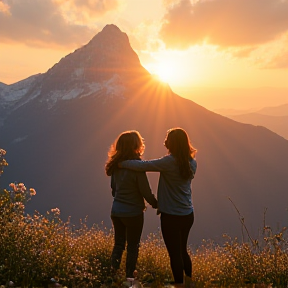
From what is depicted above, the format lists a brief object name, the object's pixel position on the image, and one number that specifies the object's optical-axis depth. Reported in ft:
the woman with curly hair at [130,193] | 19.43
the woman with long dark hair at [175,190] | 18.61
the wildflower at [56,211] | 23.05
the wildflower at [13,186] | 22.90
